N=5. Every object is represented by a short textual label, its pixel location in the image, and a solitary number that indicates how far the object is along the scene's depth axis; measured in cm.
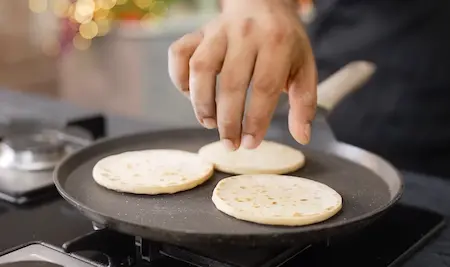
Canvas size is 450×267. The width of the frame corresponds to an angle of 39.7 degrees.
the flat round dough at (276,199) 74
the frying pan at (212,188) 66
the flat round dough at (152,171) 84
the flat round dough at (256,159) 94
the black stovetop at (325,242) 76
